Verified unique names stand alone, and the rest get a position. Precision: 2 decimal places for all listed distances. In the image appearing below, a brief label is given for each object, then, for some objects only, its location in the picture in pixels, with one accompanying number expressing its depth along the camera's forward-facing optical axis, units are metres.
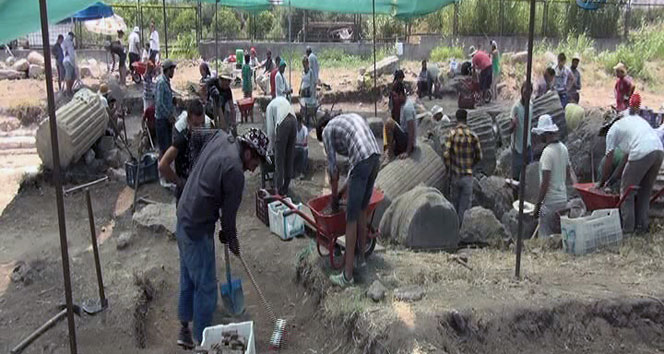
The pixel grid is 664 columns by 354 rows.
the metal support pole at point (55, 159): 3.91
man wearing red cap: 6.85
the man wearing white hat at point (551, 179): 6.86
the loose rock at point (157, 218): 7.64
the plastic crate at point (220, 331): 4.76
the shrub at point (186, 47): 23.08
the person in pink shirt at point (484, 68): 16.19
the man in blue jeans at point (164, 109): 9.14
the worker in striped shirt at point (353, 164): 5.44
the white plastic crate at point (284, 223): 7.26
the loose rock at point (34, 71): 19.88
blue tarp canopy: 20.50
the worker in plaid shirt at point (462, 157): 7.88
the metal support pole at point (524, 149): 5.30
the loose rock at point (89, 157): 10.45
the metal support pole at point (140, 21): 21.95
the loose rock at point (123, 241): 7.39
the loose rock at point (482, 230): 7.64
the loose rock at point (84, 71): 19.92
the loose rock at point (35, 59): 20.88
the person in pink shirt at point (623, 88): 12.27
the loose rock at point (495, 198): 8.94
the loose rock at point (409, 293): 5.41
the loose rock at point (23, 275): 6.42
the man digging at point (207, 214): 4.70
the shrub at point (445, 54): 21.34
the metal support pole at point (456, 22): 23.56
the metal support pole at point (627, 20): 24.00
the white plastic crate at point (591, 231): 6.76
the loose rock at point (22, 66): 20.00
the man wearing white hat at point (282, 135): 8.20
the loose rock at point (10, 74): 19.48
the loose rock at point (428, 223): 7.07
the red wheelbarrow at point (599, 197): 7.06
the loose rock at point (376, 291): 5.43
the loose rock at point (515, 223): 8.03
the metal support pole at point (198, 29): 22.27
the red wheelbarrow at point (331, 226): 5.85
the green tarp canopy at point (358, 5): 16.23
